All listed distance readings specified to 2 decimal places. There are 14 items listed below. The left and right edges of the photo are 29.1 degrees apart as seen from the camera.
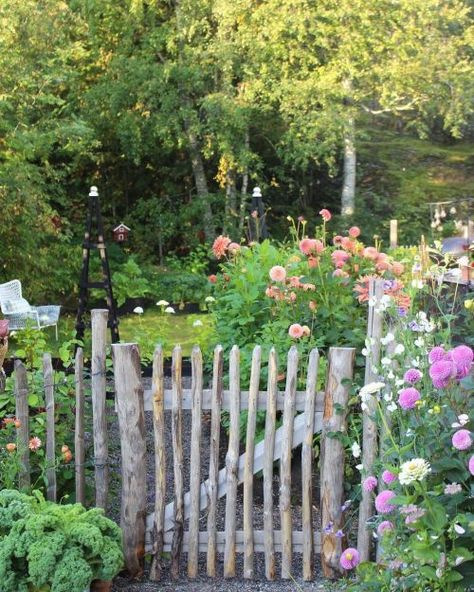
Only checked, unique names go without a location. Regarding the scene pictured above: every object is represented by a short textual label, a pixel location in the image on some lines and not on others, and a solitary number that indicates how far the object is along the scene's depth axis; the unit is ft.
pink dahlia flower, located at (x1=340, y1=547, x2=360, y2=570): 10.63
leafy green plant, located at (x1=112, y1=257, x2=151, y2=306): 44.83
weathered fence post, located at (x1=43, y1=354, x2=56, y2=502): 12.83
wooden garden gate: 12.42
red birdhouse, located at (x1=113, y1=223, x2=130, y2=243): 44.94
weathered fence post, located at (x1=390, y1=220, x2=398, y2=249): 44.96
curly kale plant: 11.05
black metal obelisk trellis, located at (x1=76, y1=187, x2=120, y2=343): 27.07
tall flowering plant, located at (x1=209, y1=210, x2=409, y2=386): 16.01
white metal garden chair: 34.04
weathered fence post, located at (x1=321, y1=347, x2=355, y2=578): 12.30
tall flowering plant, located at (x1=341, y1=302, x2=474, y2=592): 8.33
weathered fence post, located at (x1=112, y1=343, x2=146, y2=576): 12.68
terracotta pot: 11.78
